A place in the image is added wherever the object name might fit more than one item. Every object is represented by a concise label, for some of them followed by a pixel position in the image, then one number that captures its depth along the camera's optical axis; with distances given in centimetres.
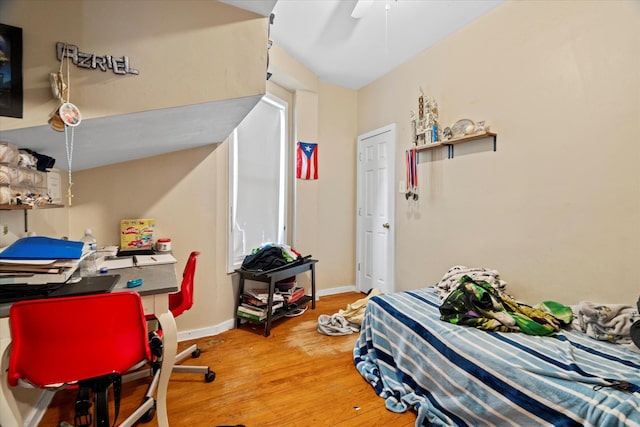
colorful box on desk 225
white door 347
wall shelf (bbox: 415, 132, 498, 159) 238
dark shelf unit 268
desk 110
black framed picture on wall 105
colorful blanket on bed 171
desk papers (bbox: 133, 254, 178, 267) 195
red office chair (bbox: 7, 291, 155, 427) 105
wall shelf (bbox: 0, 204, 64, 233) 114
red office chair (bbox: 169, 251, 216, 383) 197
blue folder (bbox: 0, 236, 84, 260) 124
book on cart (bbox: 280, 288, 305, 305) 302
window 291
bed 117
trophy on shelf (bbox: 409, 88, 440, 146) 284
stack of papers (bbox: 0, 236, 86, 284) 121
